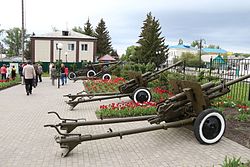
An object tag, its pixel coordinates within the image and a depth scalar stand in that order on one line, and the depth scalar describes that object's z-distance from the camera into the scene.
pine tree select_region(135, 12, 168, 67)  32.98
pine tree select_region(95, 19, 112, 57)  41.85
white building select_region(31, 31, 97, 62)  28.96
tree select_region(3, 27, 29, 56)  63.22
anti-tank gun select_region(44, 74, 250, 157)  3.43
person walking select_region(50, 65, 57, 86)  13.62
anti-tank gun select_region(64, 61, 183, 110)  7.06
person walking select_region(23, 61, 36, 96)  9.26
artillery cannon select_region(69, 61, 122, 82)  15.76
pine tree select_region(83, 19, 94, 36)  41.78
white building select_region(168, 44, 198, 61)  59.21
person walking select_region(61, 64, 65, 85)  13.29
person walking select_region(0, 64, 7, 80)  14.85
